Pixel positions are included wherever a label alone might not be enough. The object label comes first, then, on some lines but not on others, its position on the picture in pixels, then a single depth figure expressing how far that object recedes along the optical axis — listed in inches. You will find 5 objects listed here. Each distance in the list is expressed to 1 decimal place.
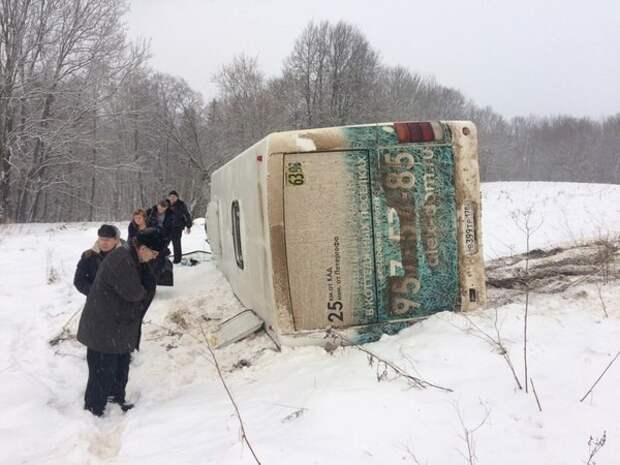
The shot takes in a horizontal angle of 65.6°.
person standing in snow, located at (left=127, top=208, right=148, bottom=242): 281.3
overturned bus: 162.4
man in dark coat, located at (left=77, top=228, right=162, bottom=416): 149.7
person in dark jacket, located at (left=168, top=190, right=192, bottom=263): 362.0
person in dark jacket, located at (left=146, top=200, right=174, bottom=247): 345.7
